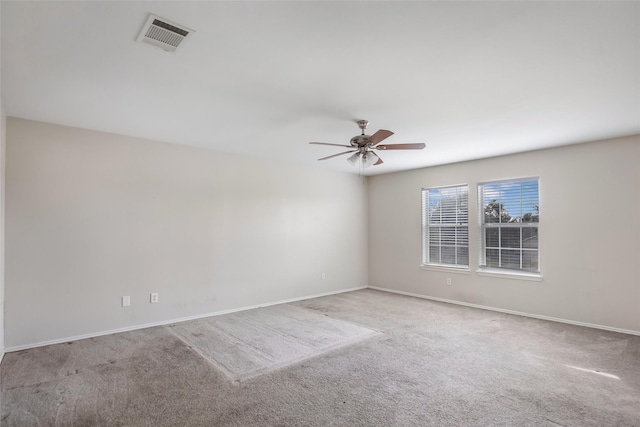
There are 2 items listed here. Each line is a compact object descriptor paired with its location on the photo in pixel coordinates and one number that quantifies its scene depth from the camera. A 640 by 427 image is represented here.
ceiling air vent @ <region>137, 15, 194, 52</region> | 1.87
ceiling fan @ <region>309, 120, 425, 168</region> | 3.41
